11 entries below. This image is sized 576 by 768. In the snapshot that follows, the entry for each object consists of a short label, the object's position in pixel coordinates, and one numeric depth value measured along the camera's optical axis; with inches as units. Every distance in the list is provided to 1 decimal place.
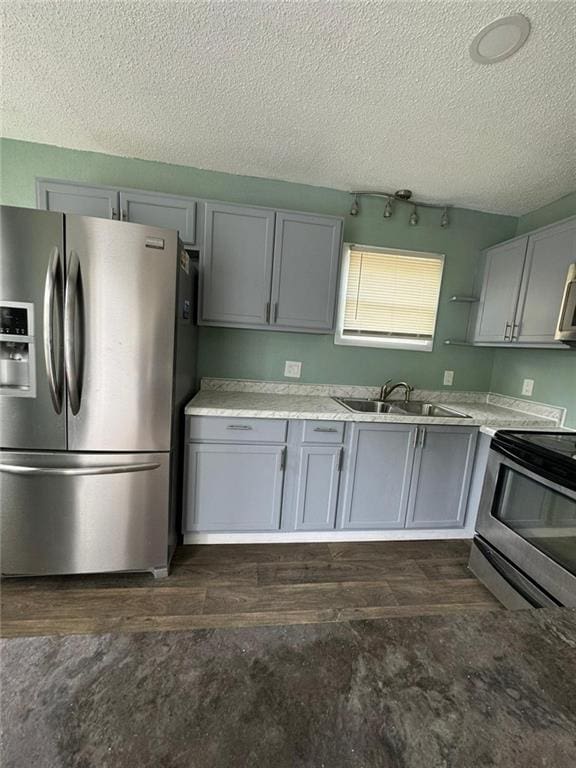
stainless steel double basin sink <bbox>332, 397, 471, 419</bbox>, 95.0
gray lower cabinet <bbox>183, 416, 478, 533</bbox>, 77.2
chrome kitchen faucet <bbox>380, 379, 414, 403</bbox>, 98.8
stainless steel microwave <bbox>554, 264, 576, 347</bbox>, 67.9
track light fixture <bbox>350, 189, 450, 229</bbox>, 94.0
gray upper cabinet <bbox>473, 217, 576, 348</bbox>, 75.7
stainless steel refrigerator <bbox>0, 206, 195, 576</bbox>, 58.4
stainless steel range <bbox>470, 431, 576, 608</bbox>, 56.0
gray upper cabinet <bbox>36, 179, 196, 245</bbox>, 76.0
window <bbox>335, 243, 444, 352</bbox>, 98.9
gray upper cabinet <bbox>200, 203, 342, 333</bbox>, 82.4
